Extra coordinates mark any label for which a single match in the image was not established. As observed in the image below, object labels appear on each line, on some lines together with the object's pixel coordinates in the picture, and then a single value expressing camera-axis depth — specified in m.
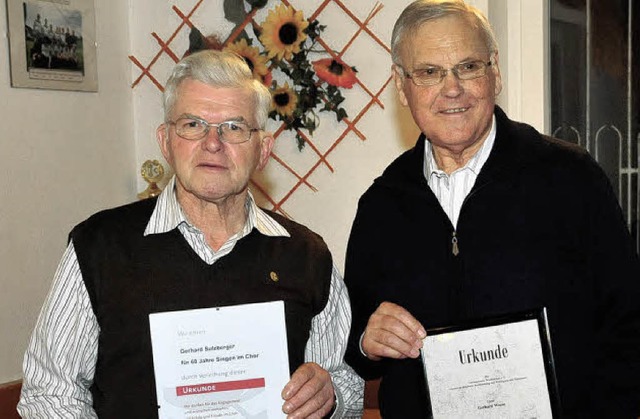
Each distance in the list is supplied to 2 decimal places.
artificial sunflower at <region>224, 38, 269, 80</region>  2.84
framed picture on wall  2.44
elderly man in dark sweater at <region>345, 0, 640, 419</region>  1.53
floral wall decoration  2.80
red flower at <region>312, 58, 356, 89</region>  2.79
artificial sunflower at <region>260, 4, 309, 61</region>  2.80
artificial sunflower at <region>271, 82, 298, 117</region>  2.85
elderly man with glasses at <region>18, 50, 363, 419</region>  1.52
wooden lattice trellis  2.77
